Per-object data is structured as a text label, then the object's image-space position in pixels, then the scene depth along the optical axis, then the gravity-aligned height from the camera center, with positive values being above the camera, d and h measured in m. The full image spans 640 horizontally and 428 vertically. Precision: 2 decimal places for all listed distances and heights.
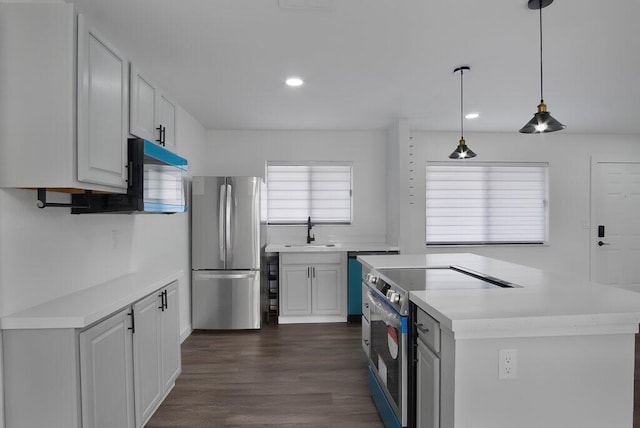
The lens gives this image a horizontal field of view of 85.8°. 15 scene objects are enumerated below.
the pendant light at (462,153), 2.98 +0.54
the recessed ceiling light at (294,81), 2.86 +1.12
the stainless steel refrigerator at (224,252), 3.79 -0.42
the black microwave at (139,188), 1.94 +0.15
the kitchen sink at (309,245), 4.27 -0.40
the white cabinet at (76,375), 1.44 -0.71
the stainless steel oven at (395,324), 1.72 -0.61
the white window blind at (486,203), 4.76 +0.16
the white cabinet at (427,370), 1.41 -0.68
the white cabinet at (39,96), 1.44 +0.50
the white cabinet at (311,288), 4.07 -0.87
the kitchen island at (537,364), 1.27 -0.57
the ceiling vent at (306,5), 1.81 +1.12
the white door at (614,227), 4.81 -0.17
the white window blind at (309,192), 4.68 +0.30
